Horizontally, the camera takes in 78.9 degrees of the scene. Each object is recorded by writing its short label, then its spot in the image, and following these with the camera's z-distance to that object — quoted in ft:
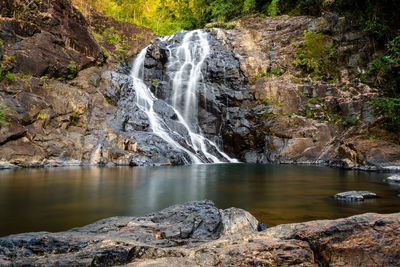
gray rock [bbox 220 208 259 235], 10.38
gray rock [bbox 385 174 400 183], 24.82
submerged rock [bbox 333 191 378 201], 17.64
